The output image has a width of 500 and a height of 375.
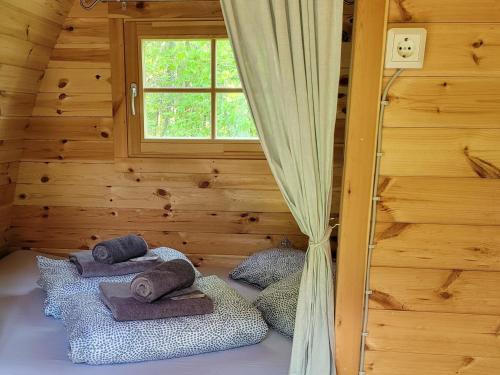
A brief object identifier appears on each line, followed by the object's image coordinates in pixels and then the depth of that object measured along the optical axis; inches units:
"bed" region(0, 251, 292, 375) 53.8
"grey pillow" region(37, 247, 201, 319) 67.9
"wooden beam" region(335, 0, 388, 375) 43.8
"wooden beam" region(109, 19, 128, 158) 93.0
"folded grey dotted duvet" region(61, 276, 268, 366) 54.7
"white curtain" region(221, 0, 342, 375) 42.8
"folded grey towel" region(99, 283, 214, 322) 59.4
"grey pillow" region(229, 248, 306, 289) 82.0
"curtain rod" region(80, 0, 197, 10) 91.1
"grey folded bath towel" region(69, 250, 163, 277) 76.7
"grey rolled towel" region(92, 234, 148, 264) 78.4
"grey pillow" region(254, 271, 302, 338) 64.0
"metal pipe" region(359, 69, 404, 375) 45.4
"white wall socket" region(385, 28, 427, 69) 43.7
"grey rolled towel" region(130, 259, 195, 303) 60.2
